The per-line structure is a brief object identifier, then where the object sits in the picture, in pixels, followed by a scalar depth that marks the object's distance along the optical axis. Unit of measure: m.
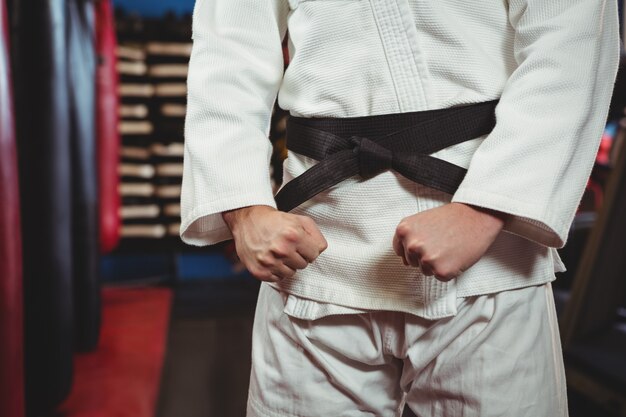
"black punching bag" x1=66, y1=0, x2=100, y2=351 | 2.36
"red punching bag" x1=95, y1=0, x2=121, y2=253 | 2.88
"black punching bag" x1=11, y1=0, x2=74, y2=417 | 1.76
